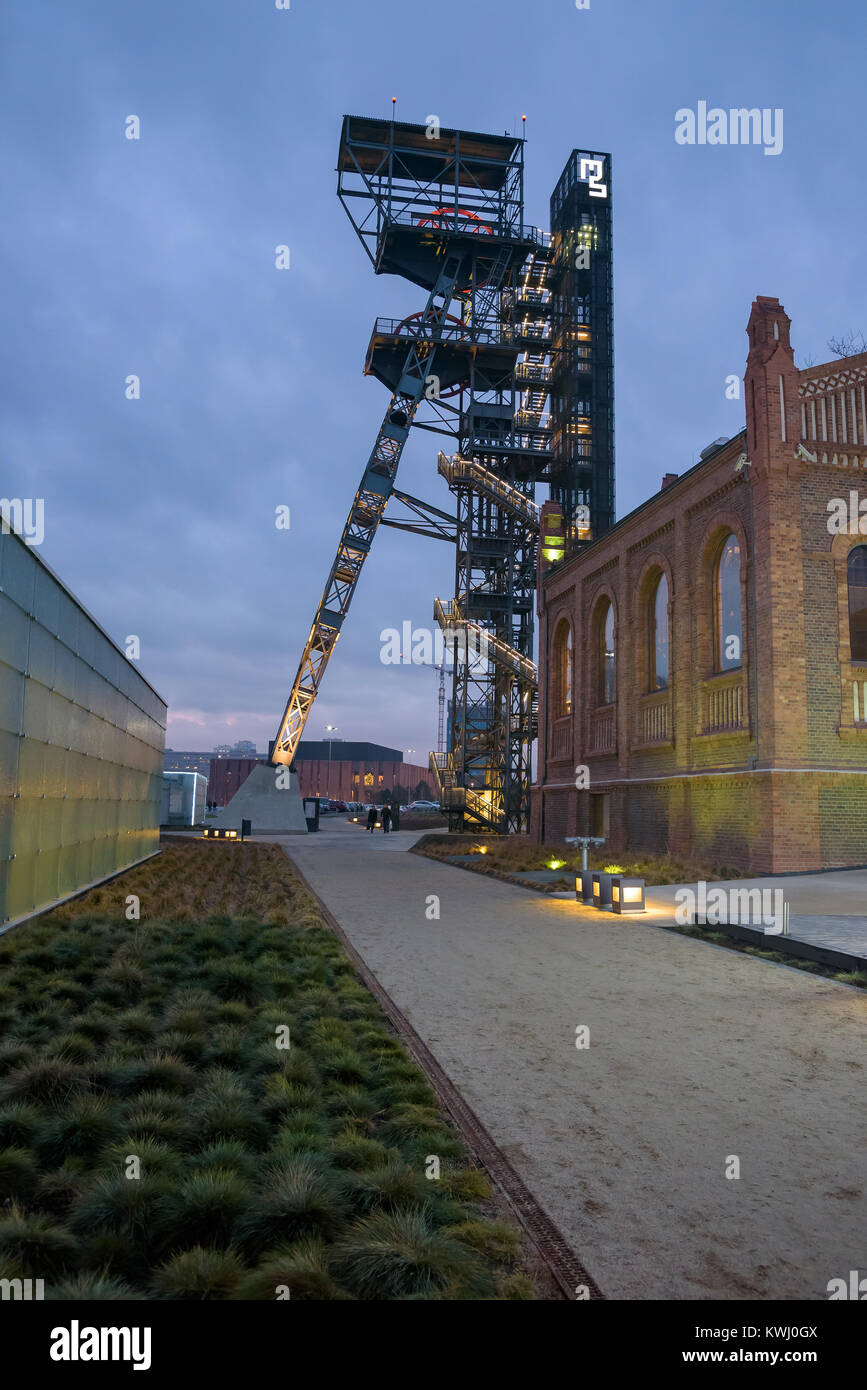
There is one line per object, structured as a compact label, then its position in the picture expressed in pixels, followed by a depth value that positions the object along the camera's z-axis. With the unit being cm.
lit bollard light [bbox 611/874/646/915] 1327
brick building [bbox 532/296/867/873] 1703
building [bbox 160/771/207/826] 4734
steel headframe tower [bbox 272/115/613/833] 4188
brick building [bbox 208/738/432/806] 12644
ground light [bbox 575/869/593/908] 1474
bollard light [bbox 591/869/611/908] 1375
